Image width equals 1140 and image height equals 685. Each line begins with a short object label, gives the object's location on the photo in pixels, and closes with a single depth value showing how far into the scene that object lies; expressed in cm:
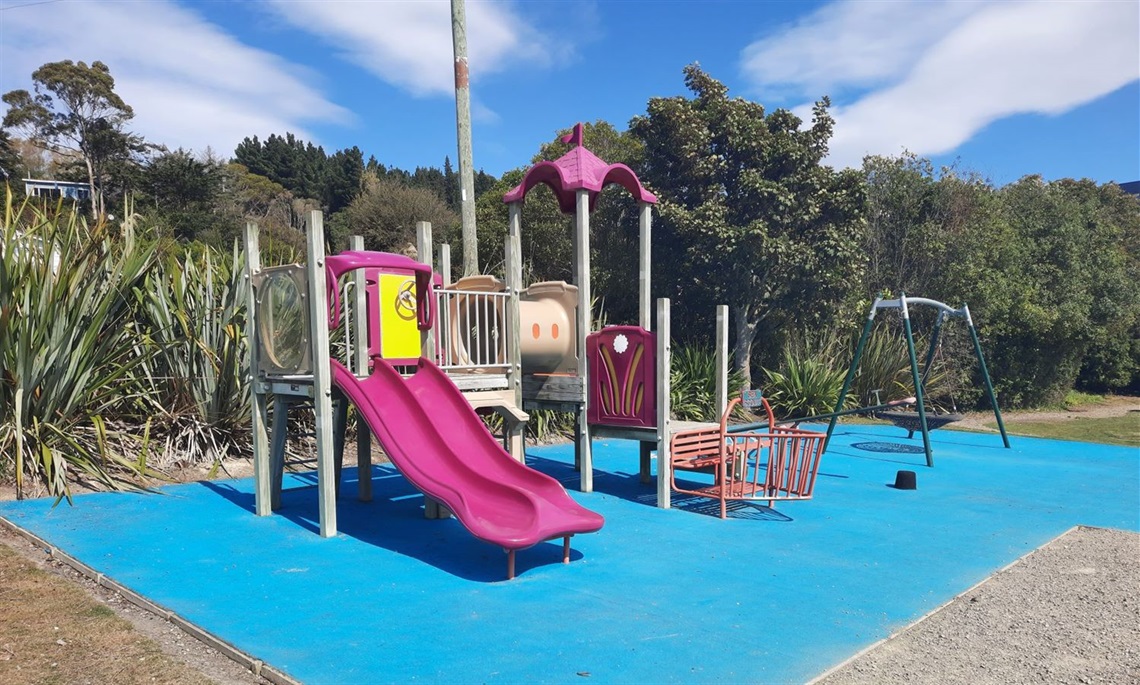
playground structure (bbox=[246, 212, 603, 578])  527
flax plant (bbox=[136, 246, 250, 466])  825
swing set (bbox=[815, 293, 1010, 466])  959
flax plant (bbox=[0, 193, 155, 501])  692
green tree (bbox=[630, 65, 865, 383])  1484
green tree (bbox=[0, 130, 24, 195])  3178
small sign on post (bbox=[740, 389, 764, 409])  729
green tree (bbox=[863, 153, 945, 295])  1780
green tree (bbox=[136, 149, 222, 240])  3123
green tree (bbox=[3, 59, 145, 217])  3750
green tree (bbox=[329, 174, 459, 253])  3077
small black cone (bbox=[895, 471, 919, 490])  810
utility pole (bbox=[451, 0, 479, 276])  1201
